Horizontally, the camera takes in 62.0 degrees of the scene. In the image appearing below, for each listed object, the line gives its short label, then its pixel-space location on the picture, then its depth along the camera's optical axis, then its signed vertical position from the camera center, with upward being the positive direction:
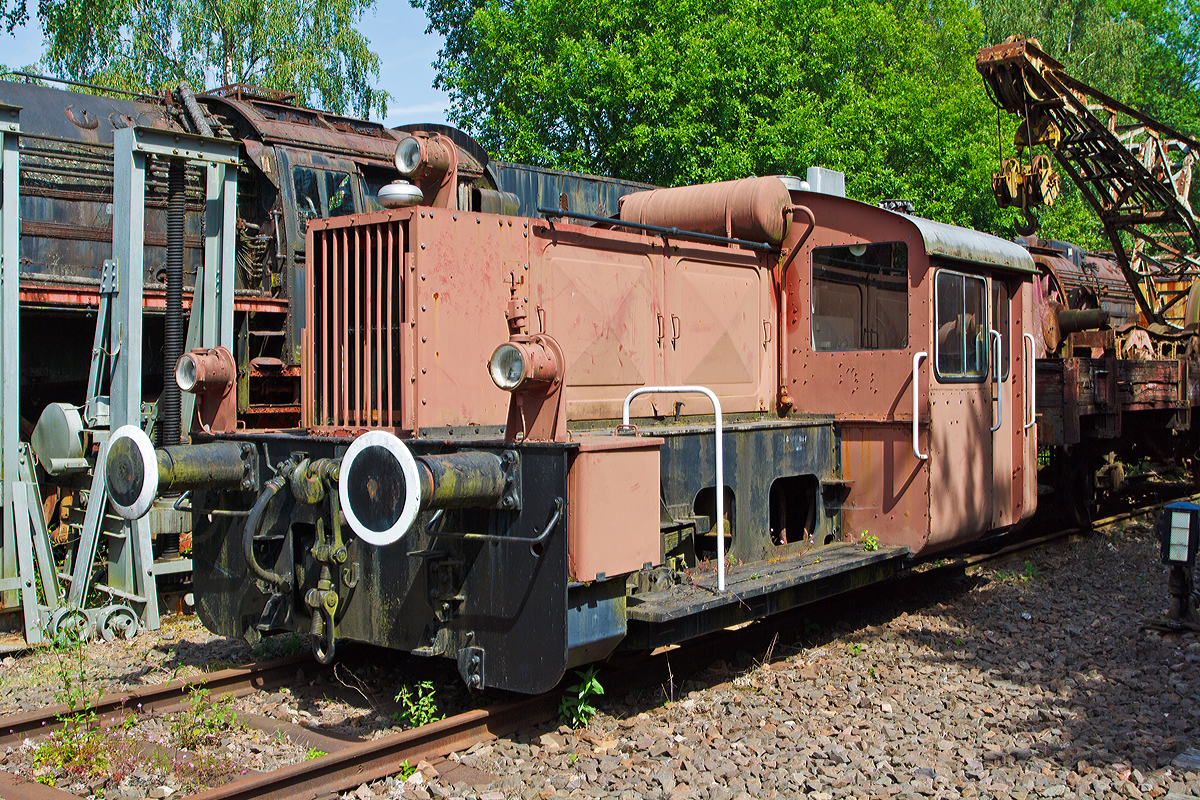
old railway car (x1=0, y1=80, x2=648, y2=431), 8.44 +1.78
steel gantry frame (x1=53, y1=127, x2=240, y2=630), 7.03 +0.69
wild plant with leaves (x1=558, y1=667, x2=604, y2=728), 4.87 -1.45
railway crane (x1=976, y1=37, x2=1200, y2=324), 11.27 +3.16
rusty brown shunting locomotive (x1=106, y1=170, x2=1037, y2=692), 4.39 -0.12
